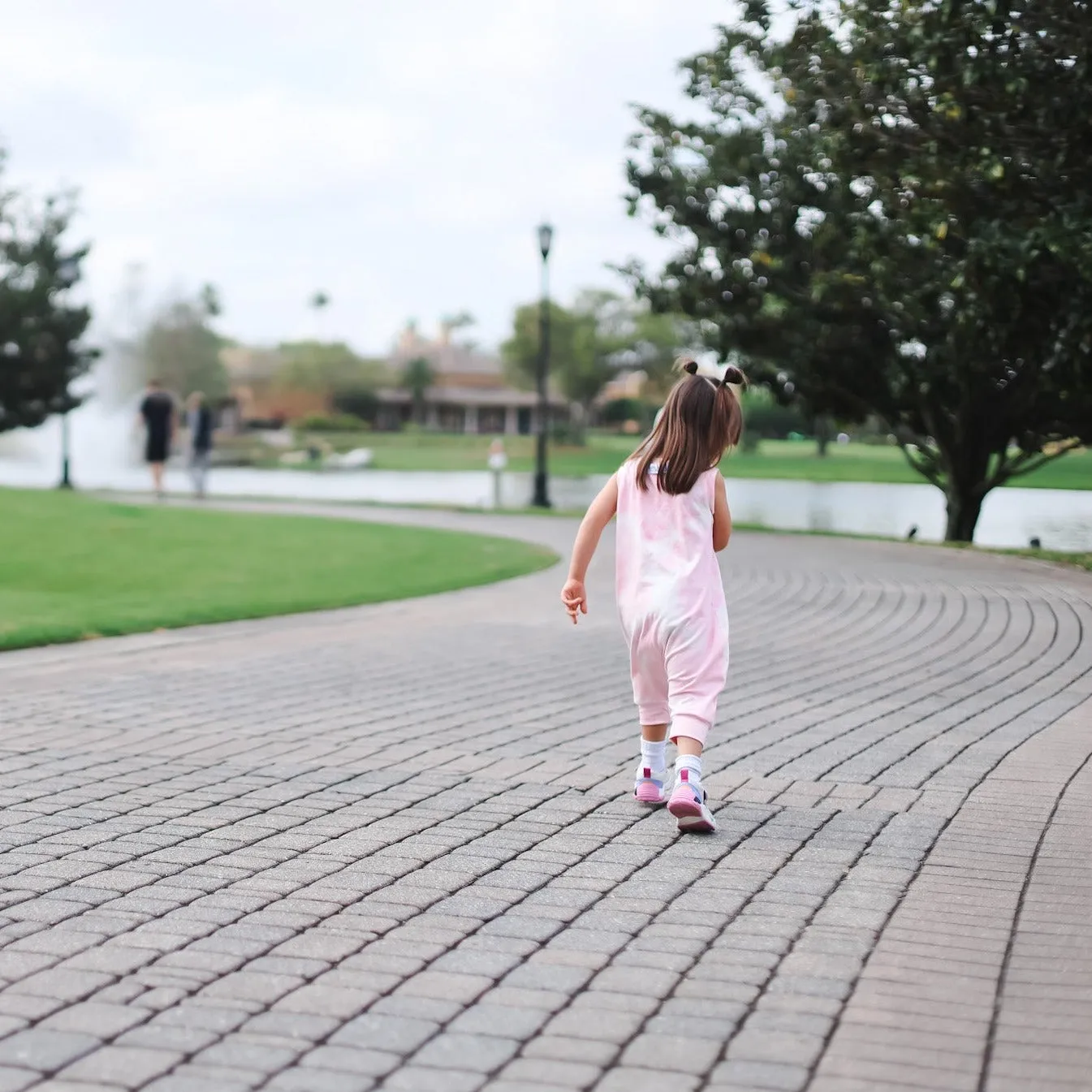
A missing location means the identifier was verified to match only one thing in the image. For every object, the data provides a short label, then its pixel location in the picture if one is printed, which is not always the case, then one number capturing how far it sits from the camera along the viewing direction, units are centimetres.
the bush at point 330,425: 8648
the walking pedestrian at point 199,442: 2617
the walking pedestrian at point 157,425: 2539
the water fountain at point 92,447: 4100
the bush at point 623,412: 10062
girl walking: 534
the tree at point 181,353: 9594
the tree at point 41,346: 3675
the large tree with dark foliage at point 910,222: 1289
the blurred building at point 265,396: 10625
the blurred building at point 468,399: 10844
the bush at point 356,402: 10012
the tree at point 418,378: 10500
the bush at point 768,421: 7975
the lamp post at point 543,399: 2652
